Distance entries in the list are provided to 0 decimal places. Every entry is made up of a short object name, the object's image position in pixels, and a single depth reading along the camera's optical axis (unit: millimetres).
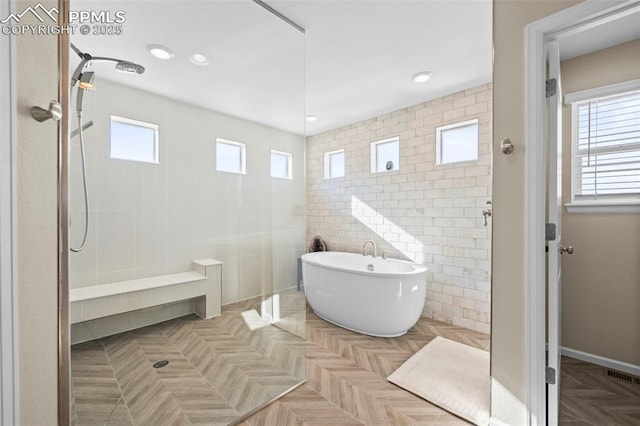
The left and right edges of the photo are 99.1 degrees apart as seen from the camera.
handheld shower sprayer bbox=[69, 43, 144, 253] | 1193
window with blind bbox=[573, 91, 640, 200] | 2127
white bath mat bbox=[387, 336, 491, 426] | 1749
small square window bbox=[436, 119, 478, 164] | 2975
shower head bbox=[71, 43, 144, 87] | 1168
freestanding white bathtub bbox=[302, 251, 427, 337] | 2604
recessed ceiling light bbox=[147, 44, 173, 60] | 1488
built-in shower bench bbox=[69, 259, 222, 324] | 1254
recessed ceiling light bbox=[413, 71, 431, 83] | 2615
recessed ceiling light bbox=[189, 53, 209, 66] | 1648
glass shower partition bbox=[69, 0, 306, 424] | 1311
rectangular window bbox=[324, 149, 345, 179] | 4246
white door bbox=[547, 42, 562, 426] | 1406
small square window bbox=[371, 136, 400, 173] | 3602
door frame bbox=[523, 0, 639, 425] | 1380
